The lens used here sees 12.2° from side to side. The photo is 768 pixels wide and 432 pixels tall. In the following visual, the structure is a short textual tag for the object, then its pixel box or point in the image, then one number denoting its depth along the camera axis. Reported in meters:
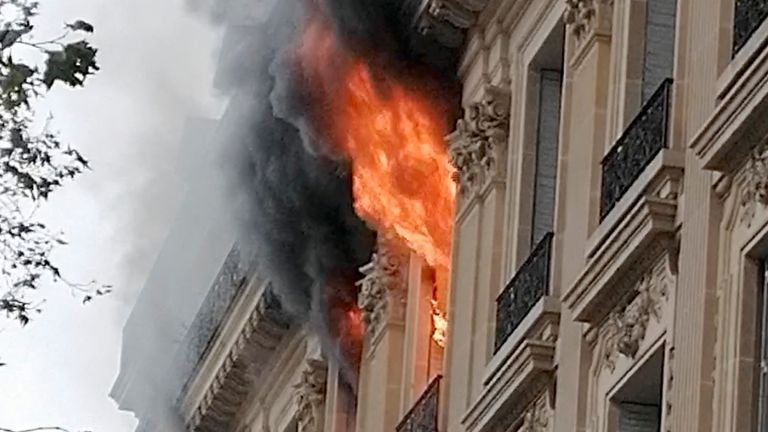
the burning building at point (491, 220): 26.59
